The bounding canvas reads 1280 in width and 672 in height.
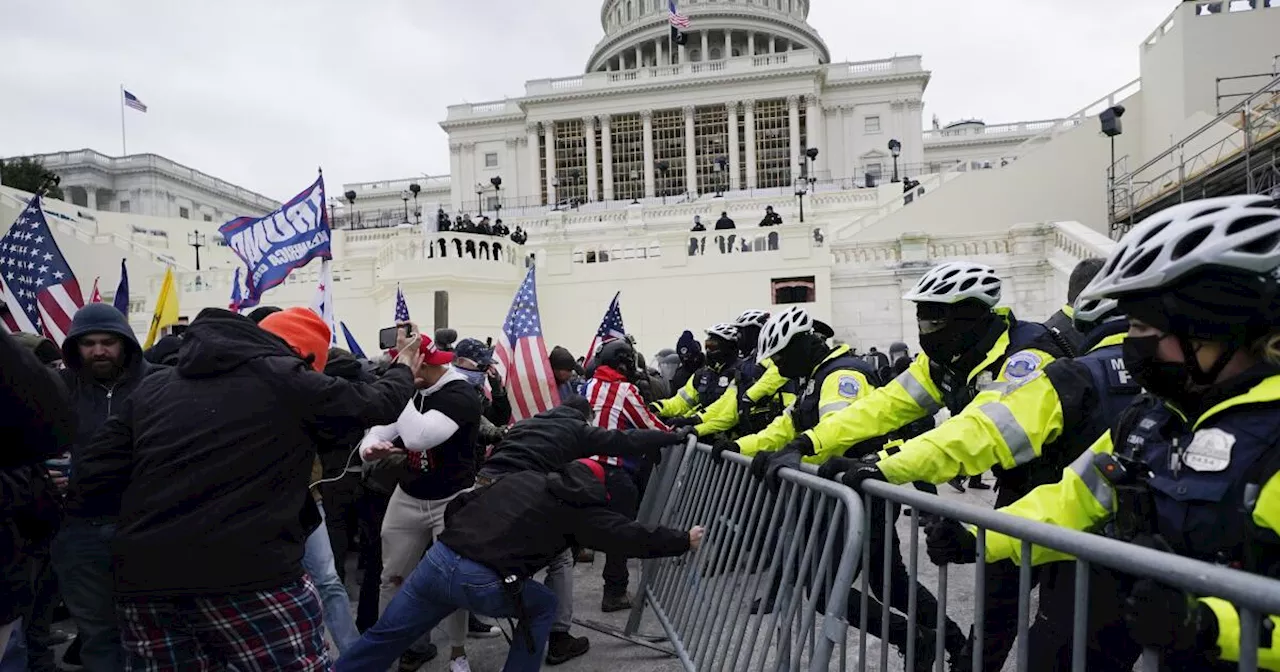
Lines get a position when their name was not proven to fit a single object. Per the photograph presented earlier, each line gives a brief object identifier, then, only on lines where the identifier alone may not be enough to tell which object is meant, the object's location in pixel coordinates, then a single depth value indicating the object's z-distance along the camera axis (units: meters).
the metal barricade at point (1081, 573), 1.36
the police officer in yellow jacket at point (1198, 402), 1.63
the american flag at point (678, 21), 57.10
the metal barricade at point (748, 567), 2.79
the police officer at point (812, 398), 3.42
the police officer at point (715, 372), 7.16
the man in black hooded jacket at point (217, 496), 2.58
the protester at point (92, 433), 3.51
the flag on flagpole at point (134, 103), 49.31
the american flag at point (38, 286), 6.44
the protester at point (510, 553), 3.40
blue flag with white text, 8.29
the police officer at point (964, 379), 2.78
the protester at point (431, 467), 4.25
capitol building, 18.03
